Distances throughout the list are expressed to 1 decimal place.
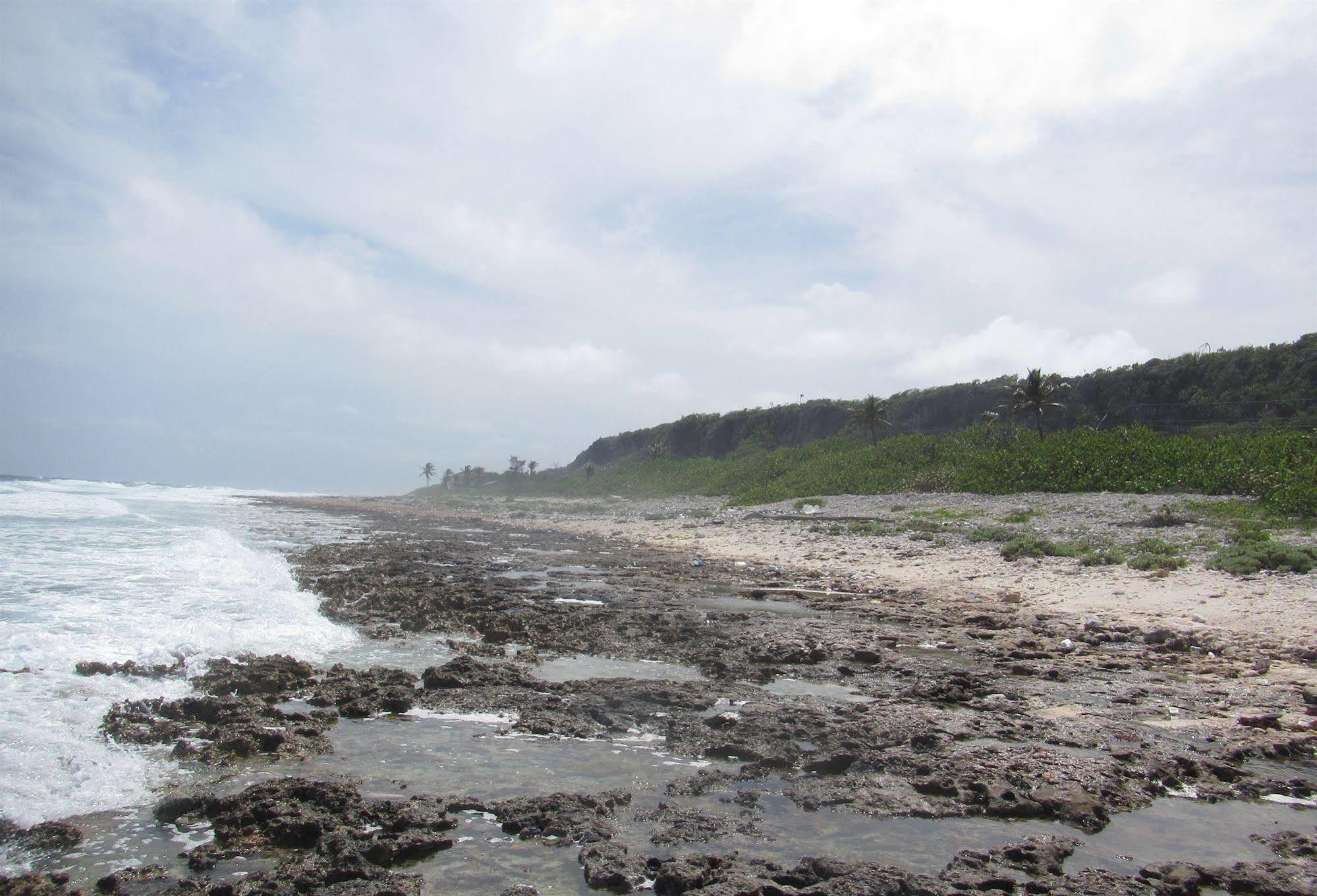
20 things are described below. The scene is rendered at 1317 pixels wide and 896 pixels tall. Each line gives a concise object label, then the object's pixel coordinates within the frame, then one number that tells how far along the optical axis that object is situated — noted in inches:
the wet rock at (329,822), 162.9
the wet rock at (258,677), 279.4
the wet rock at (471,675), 298.8
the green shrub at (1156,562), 561.3
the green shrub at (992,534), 772.0
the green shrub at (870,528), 929.5
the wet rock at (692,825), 171.2
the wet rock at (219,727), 220.5
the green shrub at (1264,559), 510.0
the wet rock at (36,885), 142.6
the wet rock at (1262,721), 247.2
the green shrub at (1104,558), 606.9
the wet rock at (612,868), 150.9
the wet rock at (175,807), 176.6
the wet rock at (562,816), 172.2
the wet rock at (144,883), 143.9
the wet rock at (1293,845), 165.8
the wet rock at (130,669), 285.9
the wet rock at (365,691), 265.3
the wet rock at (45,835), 162.4
